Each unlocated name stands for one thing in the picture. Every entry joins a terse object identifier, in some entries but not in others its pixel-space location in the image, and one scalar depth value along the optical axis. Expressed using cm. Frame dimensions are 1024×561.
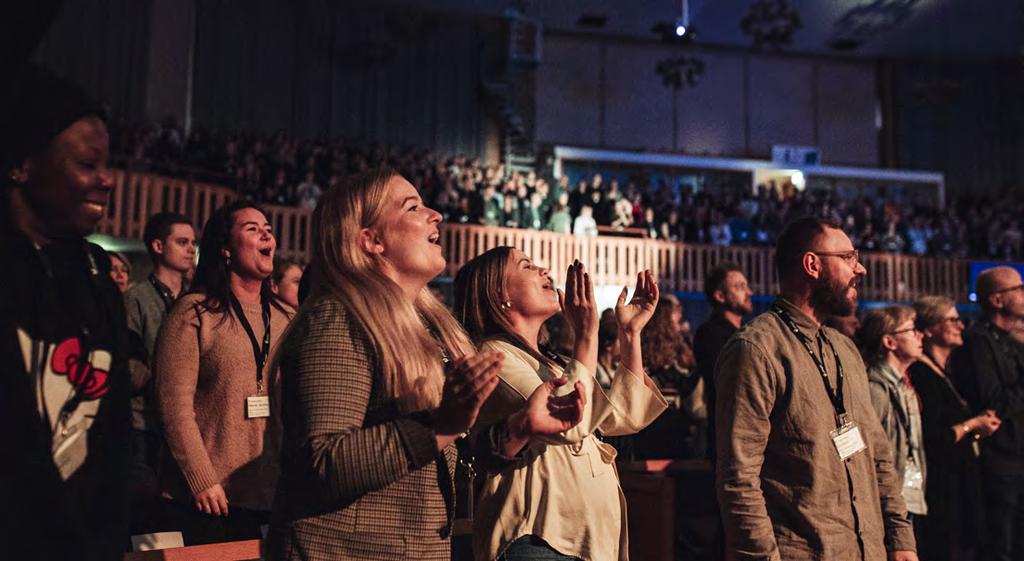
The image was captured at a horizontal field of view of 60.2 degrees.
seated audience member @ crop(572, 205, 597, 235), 1280
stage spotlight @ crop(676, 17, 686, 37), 1531
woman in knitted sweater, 221
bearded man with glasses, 216
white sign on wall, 1820
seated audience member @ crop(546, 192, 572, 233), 1266
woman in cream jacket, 191
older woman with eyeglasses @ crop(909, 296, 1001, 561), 368
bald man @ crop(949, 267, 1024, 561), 388
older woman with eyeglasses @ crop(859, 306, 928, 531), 346
